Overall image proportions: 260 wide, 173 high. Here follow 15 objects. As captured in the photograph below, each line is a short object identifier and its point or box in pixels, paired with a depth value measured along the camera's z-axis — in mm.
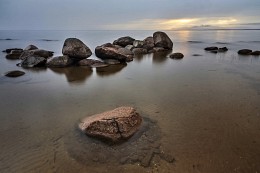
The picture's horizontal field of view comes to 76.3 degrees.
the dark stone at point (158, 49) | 22458
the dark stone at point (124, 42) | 24324
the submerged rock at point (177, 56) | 17905
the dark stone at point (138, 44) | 22778
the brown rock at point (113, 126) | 4625
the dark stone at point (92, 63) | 13723
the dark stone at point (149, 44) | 22920
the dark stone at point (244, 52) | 19956
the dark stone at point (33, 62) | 13722
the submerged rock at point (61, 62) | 13618
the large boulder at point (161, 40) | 23660
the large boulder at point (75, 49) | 13758
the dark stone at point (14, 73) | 11020
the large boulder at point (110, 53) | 14737
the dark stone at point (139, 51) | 21100
